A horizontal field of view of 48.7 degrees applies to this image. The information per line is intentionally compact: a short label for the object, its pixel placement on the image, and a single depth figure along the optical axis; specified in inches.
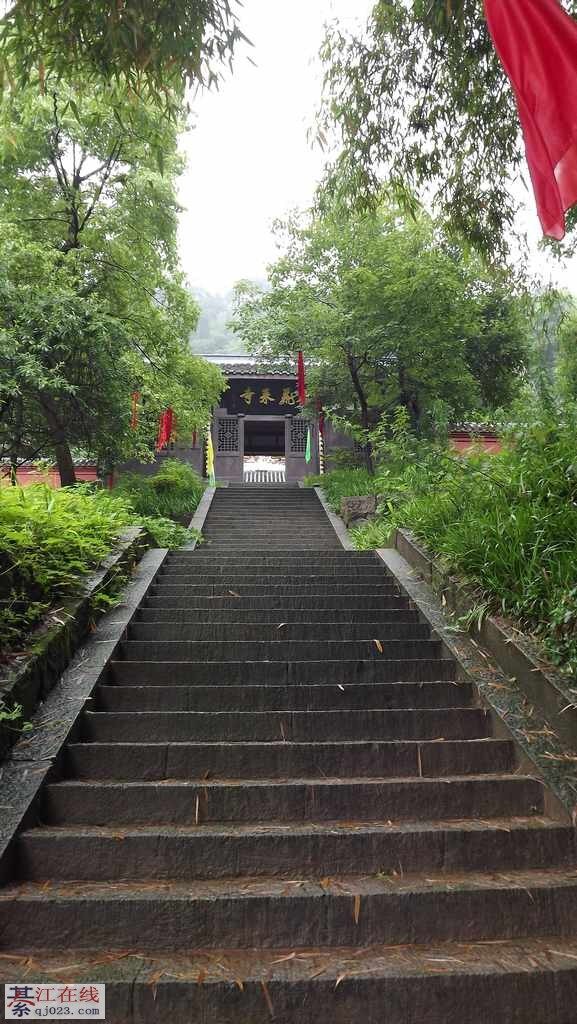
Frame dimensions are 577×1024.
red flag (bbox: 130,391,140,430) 433.0
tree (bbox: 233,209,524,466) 514.0
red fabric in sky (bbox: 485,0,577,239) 124.6
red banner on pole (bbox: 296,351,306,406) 650.2
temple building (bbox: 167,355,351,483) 804.6
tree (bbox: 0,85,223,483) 392.5
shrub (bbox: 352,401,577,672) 141.3
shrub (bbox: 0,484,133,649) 144.6
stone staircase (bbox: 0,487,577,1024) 83.4
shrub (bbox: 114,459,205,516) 562.3
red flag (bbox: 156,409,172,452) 611.5
